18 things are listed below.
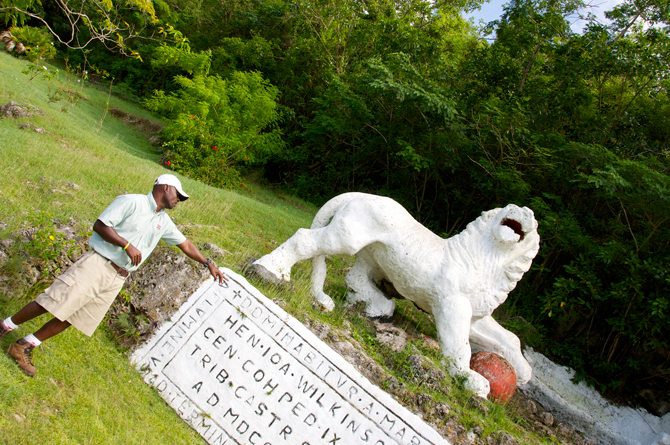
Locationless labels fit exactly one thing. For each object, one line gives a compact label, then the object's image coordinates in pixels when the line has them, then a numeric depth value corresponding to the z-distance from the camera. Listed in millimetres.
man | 3094
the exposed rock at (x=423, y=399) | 3838
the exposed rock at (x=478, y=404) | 4156
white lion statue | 4645
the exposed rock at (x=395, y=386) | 3900
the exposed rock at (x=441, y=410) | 3781
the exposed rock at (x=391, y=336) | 4684
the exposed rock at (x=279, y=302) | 4293
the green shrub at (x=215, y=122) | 10602
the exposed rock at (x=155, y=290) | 3926
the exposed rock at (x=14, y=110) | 7918
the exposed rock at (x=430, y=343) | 5027
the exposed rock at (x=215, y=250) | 4816
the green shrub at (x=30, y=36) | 15298
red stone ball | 4641
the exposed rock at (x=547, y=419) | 4957
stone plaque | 3459
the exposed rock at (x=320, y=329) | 4172
